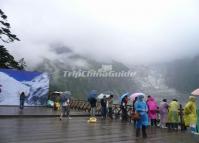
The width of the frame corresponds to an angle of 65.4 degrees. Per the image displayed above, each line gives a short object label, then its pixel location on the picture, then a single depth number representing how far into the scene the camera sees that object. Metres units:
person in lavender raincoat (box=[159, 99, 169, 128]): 9.05
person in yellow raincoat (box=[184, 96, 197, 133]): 6.88
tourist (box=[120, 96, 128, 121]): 10.29
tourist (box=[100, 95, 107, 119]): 10.89
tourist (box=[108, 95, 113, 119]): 10.95
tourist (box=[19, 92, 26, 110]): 12.17
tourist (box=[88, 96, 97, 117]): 10.44
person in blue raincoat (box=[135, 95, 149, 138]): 6.38
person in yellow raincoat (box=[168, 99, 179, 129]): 8.67
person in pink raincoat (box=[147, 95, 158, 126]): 9.00
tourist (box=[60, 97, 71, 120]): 9.89
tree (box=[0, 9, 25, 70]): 16.55
